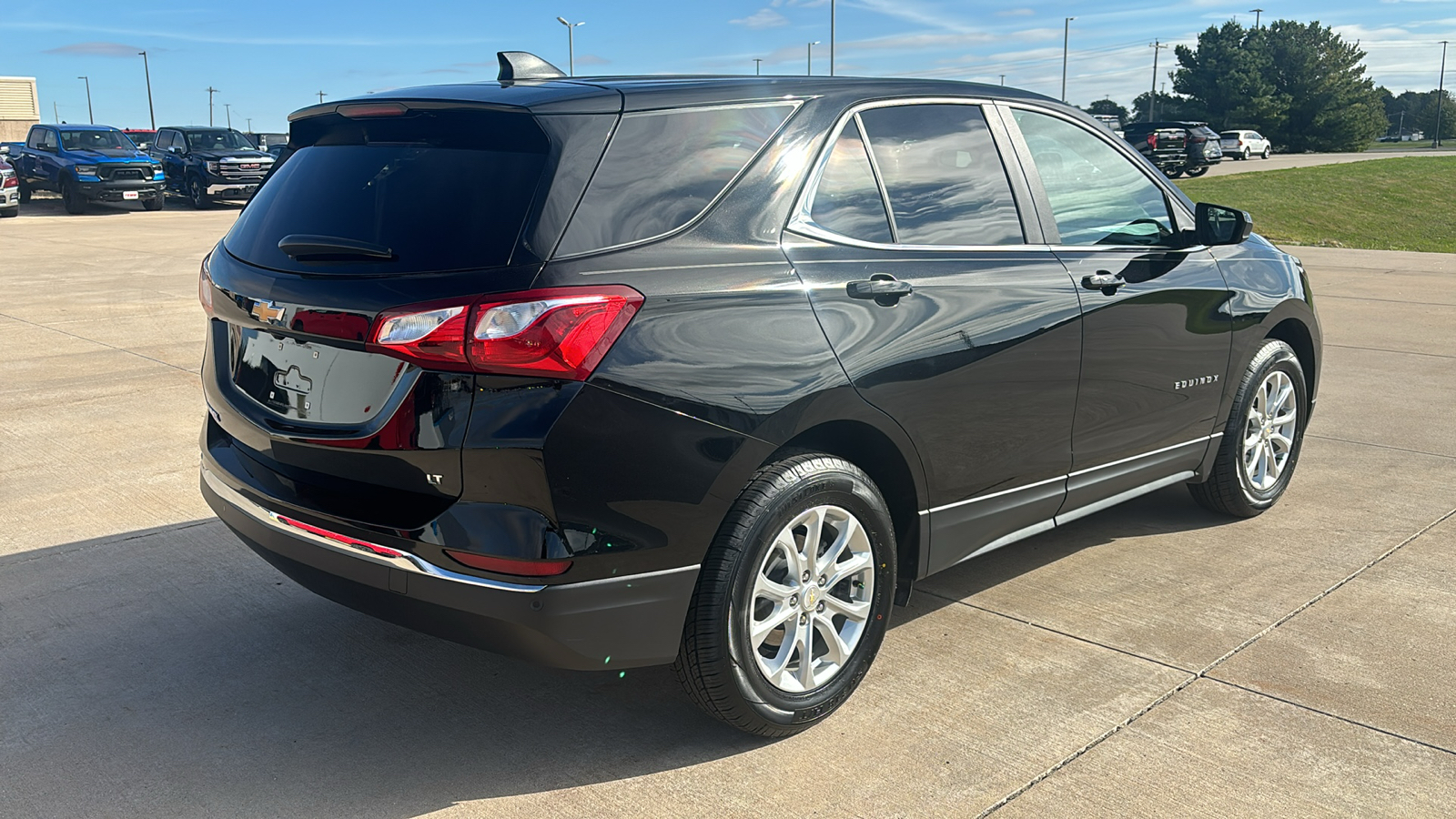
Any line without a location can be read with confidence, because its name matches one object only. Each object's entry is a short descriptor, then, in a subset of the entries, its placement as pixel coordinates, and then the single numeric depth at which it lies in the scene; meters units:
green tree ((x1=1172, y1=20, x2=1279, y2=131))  75.81
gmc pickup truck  29.39
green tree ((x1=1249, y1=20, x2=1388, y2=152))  74.31
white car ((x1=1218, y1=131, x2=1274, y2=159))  53.03
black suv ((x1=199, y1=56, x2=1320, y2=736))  2.71
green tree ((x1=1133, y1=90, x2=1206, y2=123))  81.69
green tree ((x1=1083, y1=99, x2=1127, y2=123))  71.49
